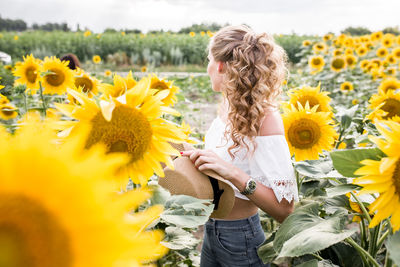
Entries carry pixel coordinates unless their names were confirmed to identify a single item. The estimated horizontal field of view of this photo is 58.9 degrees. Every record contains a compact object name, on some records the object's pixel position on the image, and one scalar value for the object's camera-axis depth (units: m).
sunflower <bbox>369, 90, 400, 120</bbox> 1.81
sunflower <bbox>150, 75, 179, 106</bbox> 1.67
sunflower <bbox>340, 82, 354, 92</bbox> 4.60
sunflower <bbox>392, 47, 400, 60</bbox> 5.82
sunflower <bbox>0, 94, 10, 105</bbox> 1.74
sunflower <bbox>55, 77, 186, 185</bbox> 0.67
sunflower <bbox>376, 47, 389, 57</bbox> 6.60
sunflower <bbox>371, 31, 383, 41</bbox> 7.71
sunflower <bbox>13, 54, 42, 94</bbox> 2.16
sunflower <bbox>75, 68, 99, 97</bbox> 1.67
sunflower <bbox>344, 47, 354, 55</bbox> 6.47
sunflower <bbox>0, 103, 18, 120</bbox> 2.09
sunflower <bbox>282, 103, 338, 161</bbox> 1.56
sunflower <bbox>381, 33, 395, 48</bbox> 7.27
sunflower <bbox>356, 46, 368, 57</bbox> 6.61
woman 1.39
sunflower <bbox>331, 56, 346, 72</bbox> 5.75
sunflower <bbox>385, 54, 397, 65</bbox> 5.68
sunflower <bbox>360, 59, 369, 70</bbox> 5.56
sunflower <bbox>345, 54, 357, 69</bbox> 5.91
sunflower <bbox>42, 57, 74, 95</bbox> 1.98
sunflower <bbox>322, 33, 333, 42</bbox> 8.14
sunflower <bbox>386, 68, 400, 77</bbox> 5.08
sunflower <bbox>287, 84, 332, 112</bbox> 1.89
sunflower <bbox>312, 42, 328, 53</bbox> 7.36
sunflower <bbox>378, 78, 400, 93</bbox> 2.57
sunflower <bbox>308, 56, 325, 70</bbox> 5.58
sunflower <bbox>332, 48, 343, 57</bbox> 6.54
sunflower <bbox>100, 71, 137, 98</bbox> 1.03
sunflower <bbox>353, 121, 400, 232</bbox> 0.69
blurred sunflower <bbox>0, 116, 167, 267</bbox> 0.26
